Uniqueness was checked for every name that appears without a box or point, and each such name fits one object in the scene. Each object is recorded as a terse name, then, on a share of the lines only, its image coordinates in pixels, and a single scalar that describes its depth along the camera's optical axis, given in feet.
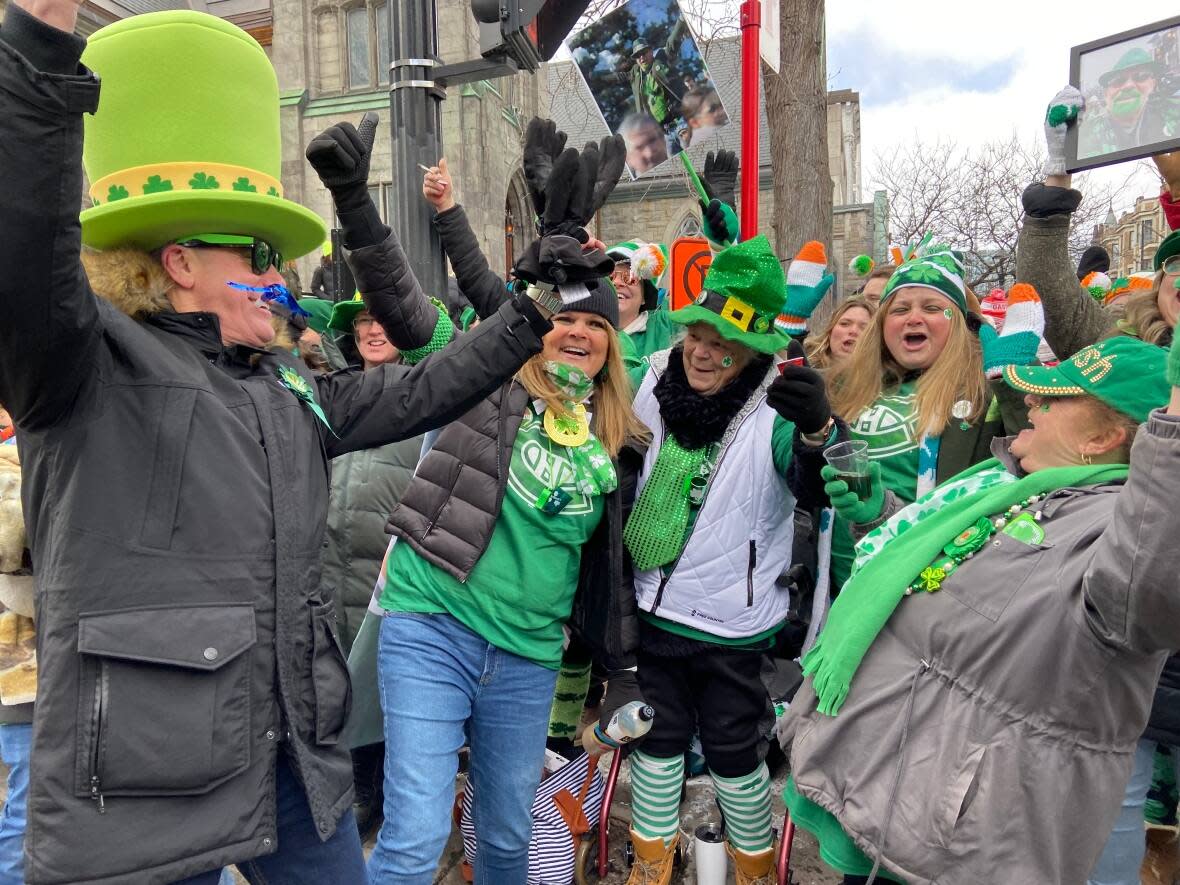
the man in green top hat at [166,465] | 3.84
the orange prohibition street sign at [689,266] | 12.37
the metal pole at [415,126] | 10.03
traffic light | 9.64
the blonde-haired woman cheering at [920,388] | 8.47
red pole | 9.95
